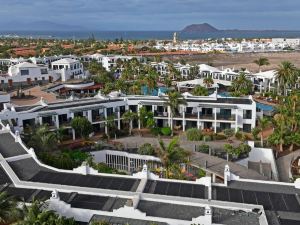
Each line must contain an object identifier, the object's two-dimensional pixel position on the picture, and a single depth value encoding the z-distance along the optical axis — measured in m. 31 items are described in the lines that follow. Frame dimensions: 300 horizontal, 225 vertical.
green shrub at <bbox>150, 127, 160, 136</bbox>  43.44
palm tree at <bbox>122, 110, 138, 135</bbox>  42.48
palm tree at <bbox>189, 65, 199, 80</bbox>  79.68
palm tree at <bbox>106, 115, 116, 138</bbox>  41.87
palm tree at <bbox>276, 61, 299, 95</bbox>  54.56
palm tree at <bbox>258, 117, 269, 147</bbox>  38.98
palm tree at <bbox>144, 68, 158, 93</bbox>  56.81
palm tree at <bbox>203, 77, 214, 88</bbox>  64.76
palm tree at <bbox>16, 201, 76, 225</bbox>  16.49
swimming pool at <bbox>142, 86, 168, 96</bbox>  57.77
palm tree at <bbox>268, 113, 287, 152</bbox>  37.17
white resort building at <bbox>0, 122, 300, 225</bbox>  19.02
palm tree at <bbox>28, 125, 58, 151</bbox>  31.23
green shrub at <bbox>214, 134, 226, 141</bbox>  41.61
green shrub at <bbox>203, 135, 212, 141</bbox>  40.06
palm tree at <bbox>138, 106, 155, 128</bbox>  43.35
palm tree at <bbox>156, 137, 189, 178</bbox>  28.24
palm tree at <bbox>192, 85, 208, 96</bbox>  53.53
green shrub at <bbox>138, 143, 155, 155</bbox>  34.28
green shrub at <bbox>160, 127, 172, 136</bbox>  43.12
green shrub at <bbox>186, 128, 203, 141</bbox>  40.11
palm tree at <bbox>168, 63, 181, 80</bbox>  77.12
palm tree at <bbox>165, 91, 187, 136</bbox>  41.88
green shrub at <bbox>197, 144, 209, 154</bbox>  35.83
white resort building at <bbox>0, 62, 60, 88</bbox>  68.05
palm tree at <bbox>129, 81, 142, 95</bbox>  56.07
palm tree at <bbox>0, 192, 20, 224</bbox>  17.86
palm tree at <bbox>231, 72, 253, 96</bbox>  59.09
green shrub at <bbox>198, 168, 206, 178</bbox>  29.38
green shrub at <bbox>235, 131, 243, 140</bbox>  41.63
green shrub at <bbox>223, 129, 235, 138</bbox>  42.76
